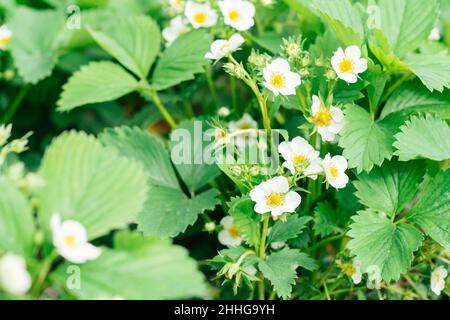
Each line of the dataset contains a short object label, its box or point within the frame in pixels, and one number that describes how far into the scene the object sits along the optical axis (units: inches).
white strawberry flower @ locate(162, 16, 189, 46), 26.0
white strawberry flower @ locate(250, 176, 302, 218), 20.6
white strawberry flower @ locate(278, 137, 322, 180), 20.9
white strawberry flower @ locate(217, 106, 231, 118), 24.8
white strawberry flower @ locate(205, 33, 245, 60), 21.9
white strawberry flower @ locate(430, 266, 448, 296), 22.2
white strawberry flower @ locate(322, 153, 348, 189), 21.0
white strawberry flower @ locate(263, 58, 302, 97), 21.1
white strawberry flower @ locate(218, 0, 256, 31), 23.7
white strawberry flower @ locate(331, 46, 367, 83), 21.5
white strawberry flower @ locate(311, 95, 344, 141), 21.5
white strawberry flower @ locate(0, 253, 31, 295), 16.8
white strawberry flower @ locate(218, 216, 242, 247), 23.3
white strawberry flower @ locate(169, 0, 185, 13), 25.4
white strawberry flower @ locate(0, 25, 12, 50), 23.9
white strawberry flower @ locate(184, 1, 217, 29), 24.8
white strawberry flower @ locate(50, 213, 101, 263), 17.9
